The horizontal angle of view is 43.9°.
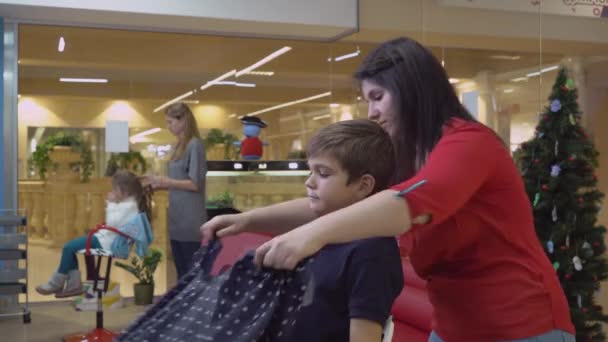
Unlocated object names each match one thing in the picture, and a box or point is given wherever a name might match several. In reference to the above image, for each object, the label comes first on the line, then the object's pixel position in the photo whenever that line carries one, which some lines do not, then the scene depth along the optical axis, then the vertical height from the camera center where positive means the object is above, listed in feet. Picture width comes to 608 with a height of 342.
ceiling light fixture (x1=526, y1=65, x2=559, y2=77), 18.21 +2.37
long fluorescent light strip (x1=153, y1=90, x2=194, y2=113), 24.77 +2.12
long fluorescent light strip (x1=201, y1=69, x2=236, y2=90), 25.08 +2.90
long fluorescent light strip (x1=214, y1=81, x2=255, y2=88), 25.27 +2.76
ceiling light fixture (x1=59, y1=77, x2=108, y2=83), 23.88 +2.73
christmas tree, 14.15 -0.78
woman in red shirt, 4.54 -0.38
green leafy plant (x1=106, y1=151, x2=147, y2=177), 24.34 +0.11
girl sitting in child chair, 17.13 -1.19
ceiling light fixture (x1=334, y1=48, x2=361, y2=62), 25.21 +3.72
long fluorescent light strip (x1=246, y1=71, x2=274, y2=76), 25.37 +3.13
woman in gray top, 17.76 -0.46
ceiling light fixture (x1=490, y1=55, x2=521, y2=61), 19.79 +2.90
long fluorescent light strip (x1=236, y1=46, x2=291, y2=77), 25.30 +3.56
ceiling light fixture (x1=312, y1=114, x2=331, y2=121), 25.89 +1.68
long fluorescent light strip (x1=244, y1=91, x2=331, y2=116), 25.61 +2.15
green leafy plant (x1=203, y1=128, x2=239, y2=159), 24.95 +0.85
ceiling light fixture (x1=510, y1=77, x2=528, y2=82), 19.24 +2.24
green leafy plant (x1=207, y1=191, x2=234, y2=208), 21.53 -0.99
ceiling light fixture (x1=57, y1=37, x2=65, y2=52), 23.35 +3.74
